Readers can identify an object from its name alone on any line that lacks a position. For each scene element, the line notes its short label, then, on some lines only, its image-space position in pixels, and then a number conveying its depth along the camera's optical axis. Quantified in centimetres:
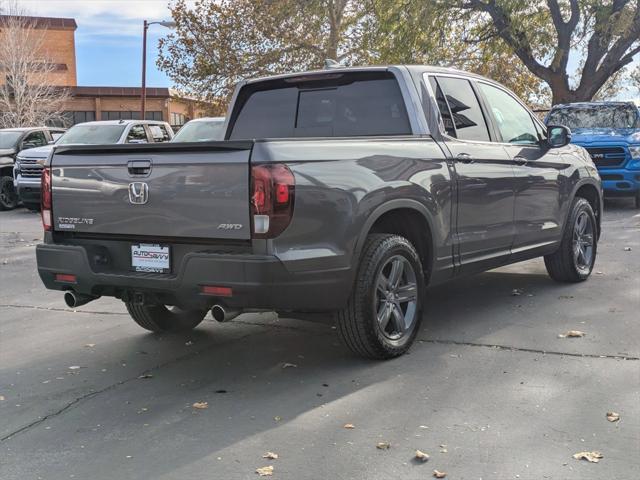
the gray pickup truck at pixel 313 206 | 434
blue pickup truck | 1391
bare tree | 4791
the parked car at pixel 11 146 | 1800
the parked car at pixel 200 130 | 1459
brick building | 5400
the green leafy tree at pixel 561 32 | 2119
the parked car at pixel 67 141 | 1625
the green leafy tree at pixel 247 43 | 3153
